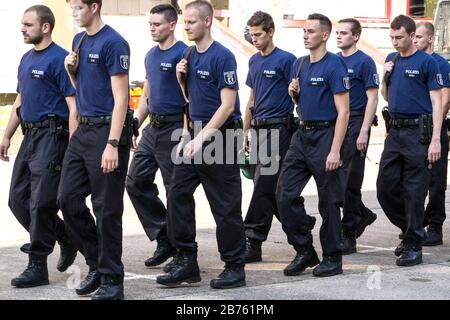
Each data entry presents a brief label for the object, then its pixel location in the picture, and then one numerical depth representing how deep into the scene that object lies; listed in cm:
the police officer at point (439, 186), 2078
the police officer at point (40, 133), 1609
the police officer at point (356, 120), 1977
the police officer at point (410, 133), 1872
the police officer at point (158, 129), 1802
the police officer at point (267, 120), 1875
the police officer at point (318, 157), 1720
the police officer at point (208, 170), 1606
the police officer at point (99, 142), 1492
